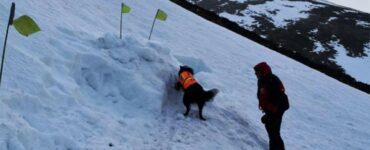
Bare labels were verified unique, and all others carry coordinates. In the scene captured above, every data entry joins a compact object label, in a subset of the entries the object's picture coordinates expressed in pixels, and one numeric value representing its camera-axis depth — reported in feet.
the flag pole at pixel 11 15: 22.62
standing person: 27.89
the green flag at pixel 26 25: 22.73
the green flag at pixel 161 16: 40.81
